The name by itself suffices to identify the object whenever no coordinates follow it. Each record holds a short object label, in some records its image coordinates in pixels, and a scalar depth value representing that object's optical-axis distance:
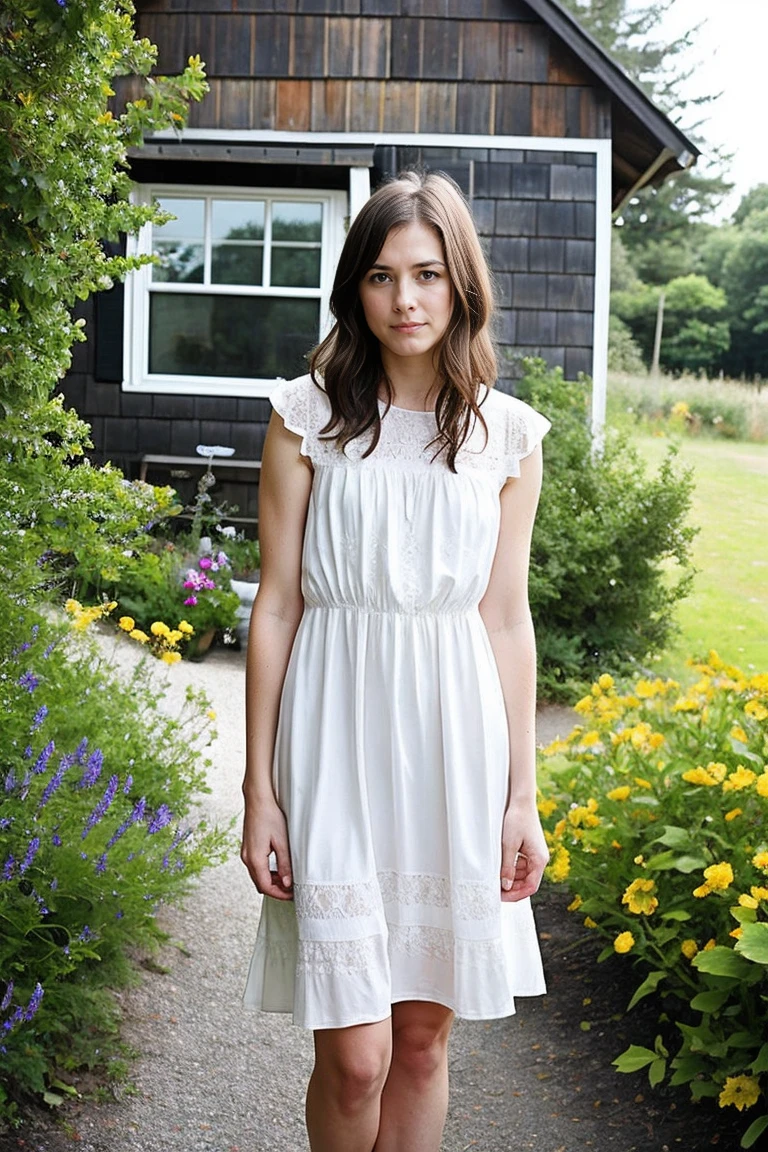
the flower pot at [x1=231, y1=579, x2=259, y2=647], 8.06
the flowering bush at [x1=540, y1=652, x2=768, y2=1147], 2.71
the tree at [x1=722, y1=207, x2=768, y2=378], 27.09
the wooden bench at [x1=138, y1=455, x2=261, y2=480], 9.02
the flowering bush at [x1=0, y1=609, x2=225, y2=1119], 2.71
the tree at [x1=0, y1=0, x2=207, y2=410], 2.72
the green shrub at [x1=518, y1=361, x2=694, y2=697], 7.57
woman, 2.04
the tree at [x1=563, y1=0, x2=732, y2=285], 29.72
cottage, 8.47
